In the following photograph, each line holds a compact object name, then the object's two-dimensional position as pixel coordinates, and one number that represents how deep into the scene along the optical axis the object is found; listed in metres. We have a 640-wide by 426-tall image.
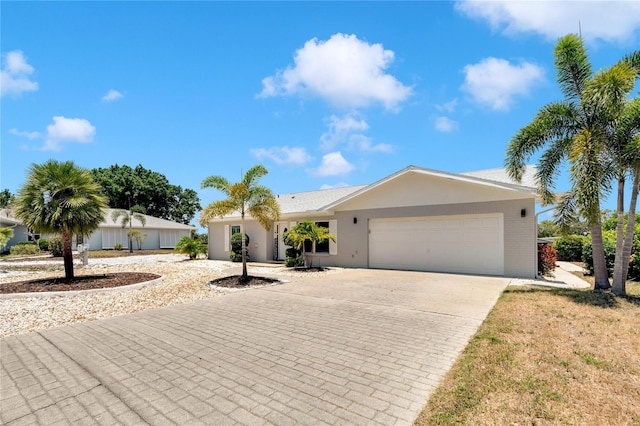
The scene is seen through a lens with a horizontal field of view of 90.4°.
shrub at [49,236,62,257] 25.28
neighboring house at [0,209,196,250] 31.65
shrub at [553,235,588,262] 19.69
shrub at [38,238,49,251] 29.52
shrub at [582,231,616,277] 11.44
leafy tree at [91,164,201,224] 45.47
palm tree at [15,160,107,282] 10.91
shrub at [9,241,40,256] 27.98
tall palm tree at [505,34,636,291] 7.94
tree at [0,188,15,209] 52.59
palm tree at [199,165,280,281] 11.68
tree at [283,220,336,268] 15.08
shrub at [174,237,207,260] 22.70
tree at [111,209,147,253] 33.72
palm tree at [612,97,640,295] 8.02
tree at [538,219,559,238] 38.21
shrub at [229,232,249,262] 19.70
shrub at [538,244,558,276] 13.09
